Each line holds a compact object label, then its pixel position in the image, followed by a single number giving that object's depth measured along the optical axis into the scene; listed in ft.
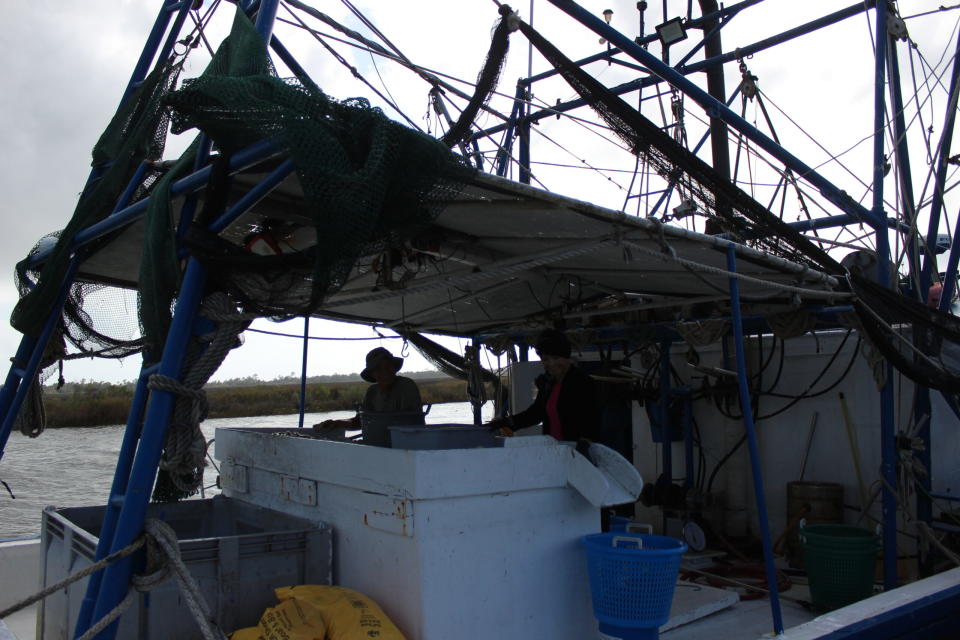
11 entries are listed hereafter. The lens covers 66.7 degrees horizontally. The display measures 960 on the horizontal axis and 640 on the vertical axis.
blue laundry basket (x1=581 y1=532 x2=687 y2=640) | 9.57
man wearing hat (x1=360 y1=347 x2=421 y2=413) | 16.90
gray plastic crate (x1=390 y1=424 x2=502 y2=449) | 10.19
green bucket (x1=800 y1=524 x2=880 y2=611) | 14.20
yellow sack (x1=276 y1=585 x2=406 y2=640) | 8.63
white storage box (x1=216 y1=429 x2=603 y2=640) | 9.06
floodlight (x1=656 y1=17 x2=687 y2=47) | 21.30
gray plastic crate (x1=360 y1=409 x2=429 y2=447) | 12.32
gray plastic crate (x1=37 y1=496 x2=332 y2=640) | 9.05
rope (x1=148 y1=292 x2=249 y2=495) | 8.10
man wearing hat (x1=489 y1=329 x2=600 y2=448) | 13.16
